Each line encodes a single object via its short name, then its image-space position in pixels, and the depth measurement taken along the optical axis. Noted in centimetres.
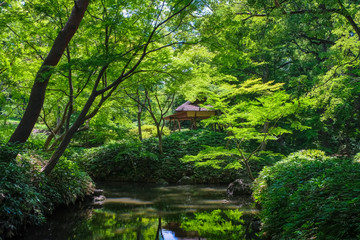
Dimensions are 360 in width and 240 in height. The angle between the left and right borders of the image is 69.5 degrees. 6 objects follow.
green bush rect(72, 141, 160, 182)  1219
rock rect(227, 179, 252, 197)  874
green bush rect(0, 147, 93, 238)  408
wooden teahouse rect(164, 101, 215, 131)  1781
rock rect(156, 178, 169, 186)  1165
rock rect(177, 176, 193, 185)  1171
